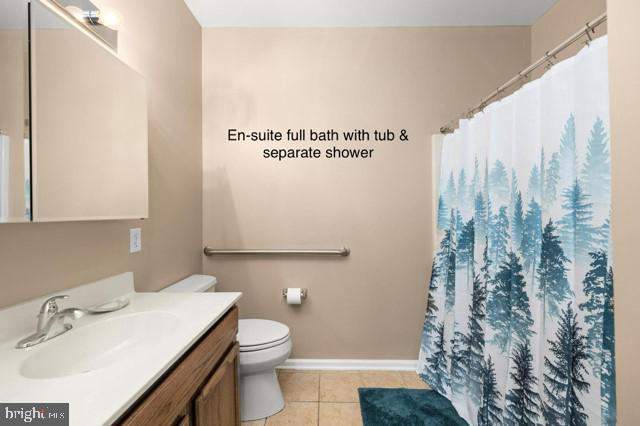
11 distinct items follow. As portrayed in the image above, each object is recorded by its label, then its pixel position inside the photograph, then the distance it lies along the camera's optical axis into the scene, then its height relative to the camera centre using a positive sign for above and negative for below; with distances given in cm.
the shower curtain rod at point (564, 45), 102 +61
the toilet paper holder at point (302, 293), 217 -55
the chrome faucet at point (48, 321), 86 -30
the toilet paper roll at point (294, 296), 213 -56
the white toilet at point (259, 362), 163 -78
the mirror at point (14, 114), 80 +27
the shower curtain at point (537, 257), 101 -19
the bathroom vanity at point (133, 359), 64 -36
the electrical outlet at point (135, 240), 141 -11
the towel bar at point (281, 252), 218 -26
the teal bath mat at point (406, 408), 167 -111
